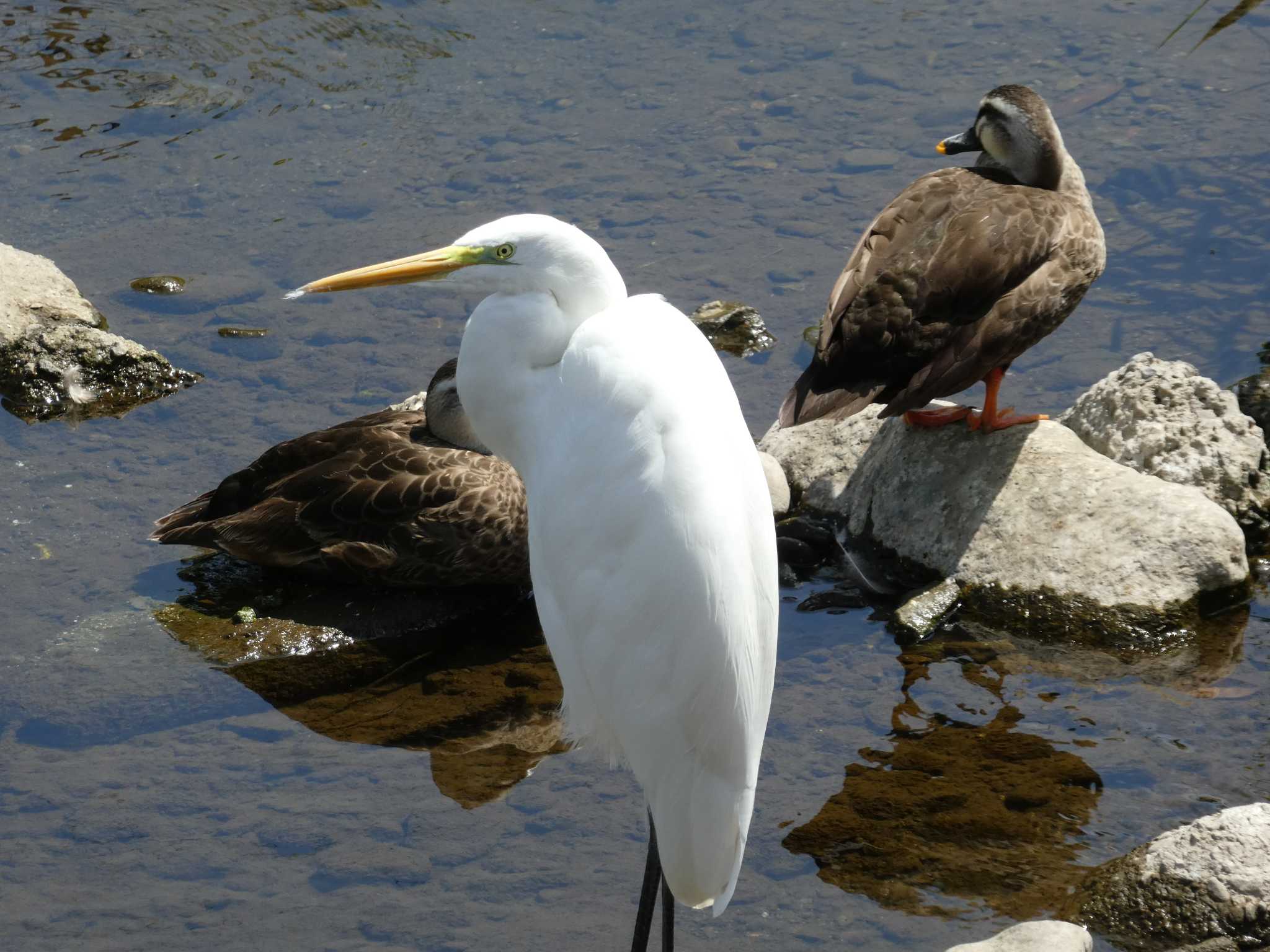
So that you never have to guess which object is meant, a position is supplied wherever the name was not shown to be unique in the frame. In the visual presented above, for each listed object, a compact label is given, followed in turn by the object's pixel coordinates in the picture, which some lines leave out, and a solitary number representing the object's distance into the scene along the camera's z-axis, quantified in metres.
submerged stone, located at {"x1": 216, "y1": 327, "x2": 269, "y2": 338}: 16.41
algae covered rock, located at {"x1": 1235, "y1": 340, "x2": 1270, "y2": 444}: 14.18
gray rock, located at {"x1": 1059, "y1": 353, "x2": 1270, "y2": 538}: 12.96
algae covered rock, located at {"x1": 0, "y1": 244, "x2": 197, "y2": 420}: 15.07
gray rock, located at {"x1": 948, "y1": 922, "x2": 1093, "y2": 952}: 8.33
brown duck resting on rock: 12.43
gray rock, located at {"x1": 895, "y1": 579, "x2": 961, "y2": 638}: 11.99
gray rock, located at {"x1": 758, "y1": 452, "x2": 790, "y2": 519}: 13.71
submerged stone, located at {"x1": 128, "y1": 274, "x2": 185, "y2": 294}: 17.08
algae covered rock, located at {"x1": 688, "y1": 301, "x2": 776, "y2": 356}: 16.25
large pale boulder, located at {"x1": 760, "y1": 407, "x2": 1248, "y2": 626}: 11.94
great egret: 7.76
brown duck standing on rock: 12.32
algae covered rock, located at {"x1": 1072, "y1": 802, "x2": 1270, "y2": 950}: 8.79
